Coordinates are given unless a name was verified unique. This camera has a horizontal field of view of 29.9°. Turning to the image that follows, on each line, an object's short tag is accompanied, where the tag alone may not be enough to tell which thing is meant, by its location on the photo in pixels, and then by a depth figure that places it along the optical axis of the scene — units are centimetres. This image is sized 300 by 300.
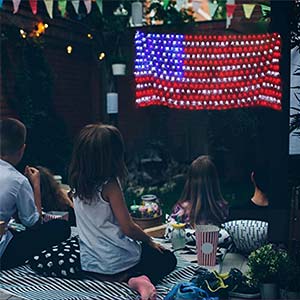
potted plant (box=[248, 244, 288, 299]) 294
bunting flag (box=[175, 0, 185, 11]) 450
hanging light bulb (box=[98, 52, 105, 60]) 879
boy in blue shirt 358
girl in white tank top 338
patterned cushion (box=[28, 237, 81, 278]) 361
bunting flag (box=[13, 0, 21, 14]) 404
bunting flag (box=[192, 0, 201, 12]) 490
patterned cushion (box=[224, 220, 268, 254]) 407
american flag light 539
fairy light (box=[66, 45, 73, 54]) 879
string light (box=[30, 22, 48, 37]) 779
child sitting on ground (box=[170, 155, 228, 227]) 444
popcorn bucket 385
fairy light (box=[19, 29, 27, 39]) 753
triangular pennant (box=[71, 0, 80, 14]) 509
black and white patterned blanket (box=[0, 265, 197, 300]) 332
